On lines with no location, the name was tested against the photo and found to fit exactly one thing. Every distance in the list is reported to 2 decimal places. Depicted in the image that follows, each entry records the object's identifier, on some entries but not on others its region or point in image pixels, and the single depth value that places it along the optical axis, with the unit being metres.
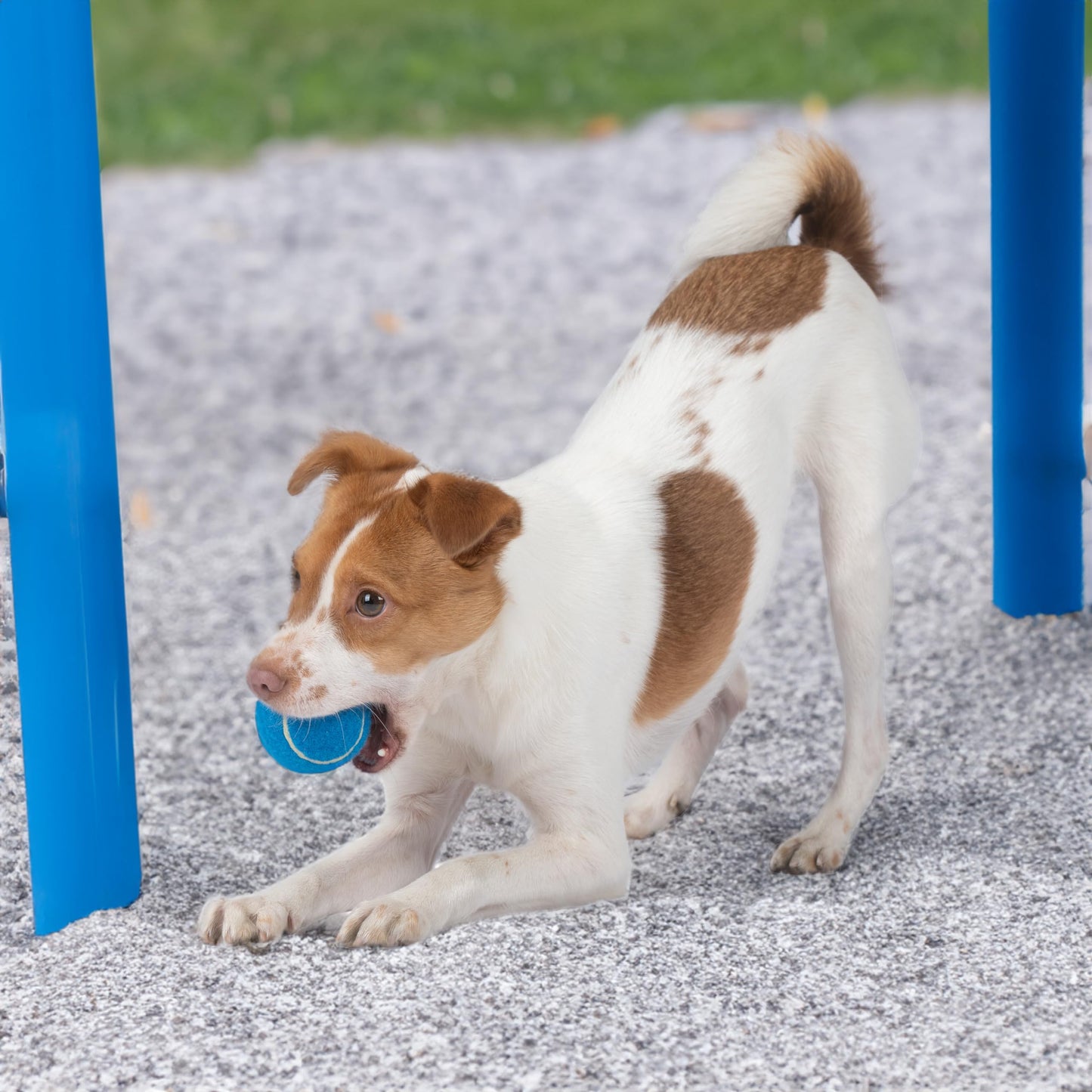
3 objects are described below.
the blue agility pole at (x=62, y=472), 5.68
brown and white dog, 5.57
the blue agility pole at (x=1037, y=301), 8.38
